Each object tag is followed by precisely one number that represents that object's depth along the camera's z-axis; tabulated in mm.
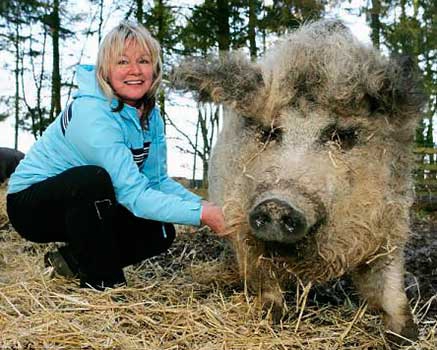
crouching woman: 2736
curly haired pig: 2400
